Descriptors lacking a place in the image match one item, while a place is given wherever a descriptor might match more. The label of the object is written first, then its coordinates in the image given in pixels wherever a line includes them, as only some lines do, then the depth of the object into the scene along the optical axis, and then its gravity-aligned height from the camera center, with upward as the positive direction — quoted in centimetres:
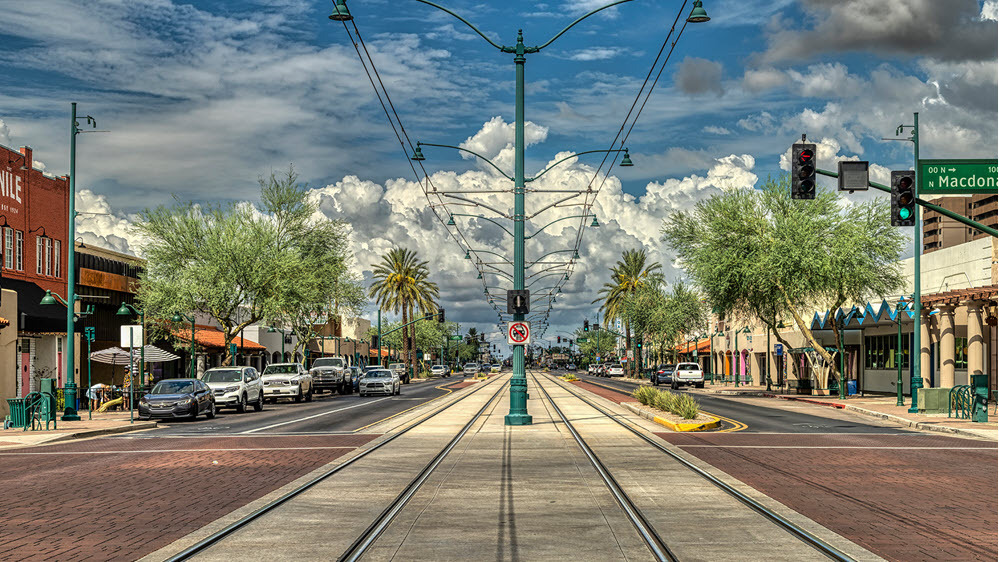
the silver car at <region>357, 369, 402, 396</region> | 5356 -355
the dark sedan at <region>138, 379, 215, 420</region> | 3222 -272
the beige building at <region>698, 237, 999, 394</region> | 3991 -72
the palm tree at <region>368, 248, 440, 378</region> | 9075 +311
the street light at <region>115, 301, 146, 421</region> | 3750 +22
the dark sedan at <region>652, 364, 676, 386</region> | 7262 -417
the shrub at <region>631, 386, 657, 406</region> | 3497 -280
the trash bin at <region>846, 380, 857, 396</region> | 5259 -366
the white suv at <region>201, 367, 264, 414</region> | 3825 -271
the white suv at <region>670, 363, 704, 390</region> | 6600 -379
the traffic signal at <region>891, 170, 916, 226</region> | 2472 +293
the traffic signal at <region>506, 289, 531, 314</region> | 2802 +43
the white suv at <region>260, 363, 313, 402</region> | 4753 -310
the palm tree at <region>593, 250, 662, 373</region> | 9819 +406
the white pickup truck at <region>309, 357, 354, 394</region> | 5856 -339
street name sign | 2538 +366
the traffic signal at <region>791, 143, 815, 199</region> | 2322 +339
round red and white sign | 2791 -44
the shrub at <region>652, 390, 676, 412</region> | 3048 -263
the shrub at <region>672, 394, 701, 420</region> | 2797 -258
